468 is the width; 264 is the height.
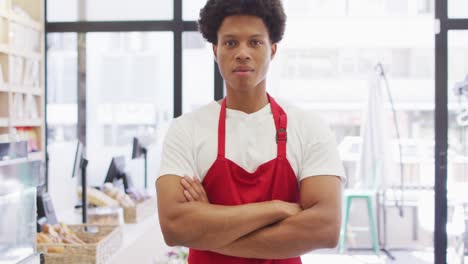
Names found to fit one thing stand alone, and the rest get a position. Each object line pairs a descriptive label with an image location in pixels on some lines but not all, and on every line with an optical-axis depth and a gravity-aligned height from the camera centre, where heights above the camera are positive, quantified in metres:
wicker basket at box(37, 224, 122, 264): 2.30 -0.56
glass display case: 1.86 -0.32
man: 1.25 -0.11
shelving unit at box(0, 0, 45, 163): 3.81 +0.37
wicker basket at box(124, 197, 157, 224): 3.31 -0.56
